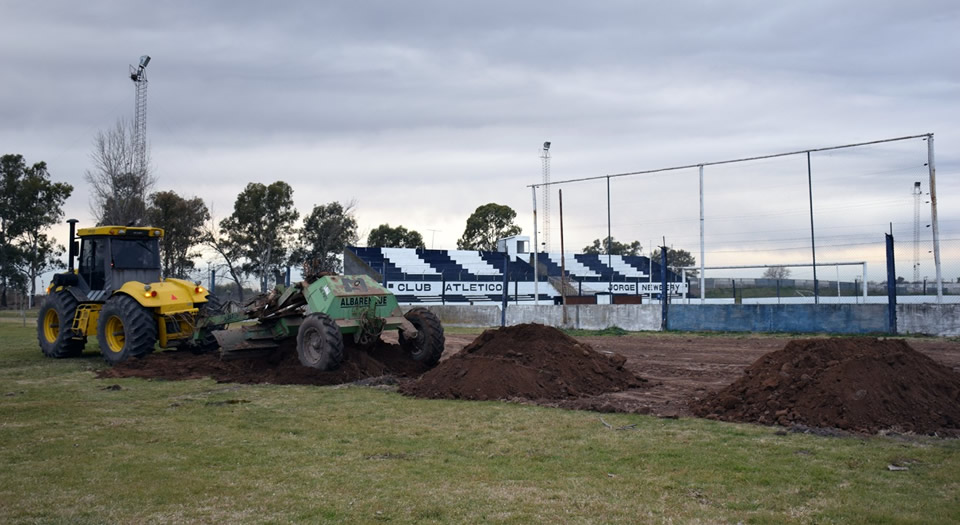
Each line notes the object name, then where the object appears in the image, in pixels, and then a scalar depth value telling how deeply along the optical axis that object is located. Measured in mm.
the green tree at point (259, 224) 49094
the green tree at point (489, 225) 66500
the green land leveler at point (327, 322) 12289
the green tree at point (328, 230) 51062
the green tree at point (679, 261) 27831
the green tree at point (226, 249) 47897
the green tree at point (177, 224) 45750
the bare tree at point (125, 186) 37875
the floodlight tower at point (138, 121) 35375
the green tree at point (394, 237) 67750
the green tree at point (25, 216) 50969
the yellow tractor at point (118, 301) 14586
